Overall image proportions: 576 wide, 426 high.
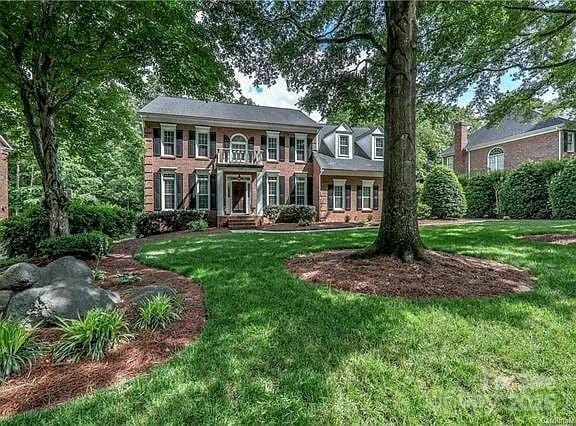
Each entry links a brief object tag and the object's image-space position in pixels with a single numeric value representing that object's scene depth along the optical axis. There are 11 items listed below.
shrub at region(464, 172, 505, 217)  21.20
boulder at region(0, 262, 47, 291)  4.15
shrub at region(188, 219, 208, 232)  15.62
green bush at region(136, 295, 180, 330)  3.57
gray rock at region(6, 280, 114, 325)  3.64
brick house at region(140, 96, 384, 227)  17.62
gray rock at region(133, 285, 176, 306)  4.19
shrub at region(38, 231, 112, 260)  6.93
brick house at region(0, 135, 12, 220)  18.53
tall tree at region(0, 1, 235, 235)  5.79
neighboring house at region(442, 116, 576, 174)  21.75
